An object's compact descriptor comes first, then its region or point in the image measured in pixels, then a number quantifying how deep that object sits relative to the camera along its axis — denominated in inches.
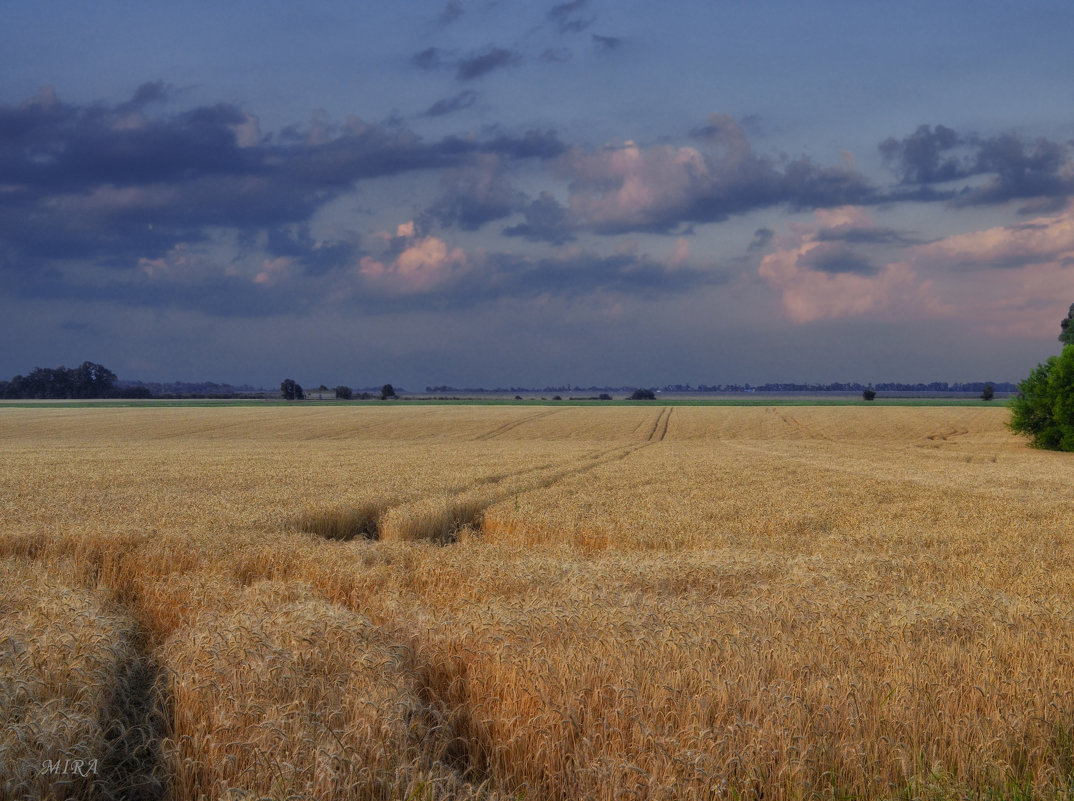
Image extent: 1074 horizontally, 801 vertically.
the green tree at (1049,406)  1815.9
